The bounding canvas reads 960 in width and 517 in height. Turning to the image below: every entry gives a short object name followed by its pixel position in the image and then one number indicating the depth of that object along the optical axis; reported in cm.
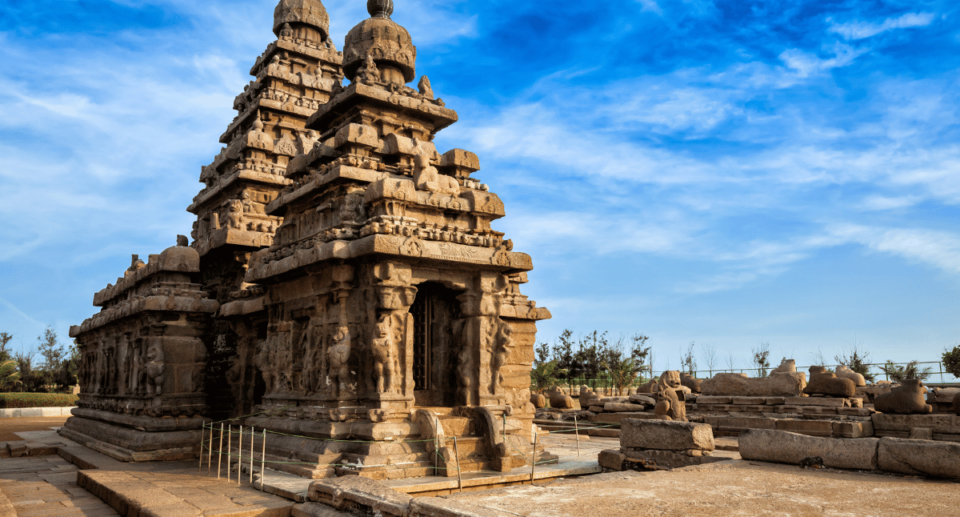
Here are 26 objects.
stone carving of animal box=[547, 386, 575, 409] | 2480
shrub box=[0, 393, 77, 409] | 3102
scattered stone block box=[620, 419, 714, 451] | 1090
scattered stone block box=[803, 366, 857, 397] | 1831
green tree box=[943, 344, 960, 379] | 3162
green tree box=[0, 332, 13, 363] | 3994
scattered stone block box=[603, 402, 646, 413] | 2070
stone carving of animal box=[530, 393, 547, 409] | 2553
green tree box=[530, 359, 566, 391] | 3666
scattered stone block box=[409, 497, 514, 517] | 590
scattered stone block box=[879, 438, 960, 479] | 850
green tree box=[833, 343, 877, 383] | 3259
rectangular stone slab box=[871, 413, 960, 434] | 1428
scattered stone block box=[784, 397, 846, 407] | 1808
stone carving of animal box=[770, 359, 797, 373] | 2461
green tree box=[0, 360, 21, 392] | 3625
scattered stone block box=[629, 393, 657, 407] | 2067
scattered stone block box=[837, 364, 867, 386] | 2405
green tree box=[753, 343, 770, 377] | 3947
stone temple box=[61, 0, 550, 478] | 1023
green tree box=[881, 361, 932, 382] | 3206
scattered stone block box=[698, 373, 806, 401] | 1927
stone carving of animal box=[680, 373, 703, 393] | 2685
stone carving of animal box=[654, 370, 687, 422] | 1566
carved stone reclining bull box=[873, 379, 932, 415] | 1462
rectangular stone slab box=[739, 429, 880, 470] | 938
